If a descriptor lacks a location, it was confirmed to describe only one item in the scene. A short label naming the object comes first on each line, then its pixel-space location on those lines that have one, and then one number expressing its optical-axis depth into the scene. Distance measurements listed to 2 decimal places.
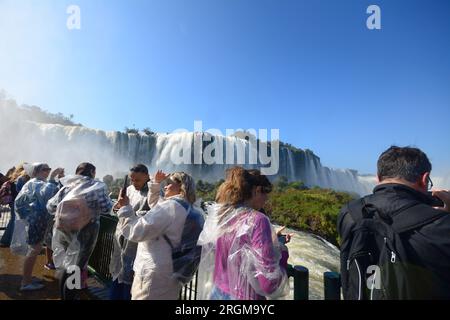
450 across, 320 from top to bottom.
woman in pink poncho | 1.69
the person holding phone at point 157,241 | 2.08
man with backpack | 1.33
